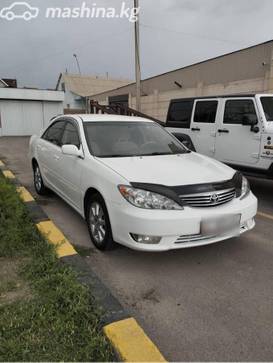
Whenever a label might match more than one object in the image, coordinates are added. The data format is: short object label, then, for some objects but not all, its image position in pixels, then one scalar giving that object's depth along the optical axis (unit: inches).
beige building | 524.4
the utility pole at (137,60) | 552.4
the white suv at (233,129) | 232.8
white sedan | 126.0
